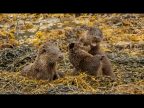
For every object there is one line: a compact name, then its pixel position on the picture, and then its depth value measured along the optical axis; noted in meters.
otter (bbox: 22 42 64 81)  12.50
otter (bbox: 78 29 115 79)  12.76
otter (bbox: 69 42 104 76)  12.60
